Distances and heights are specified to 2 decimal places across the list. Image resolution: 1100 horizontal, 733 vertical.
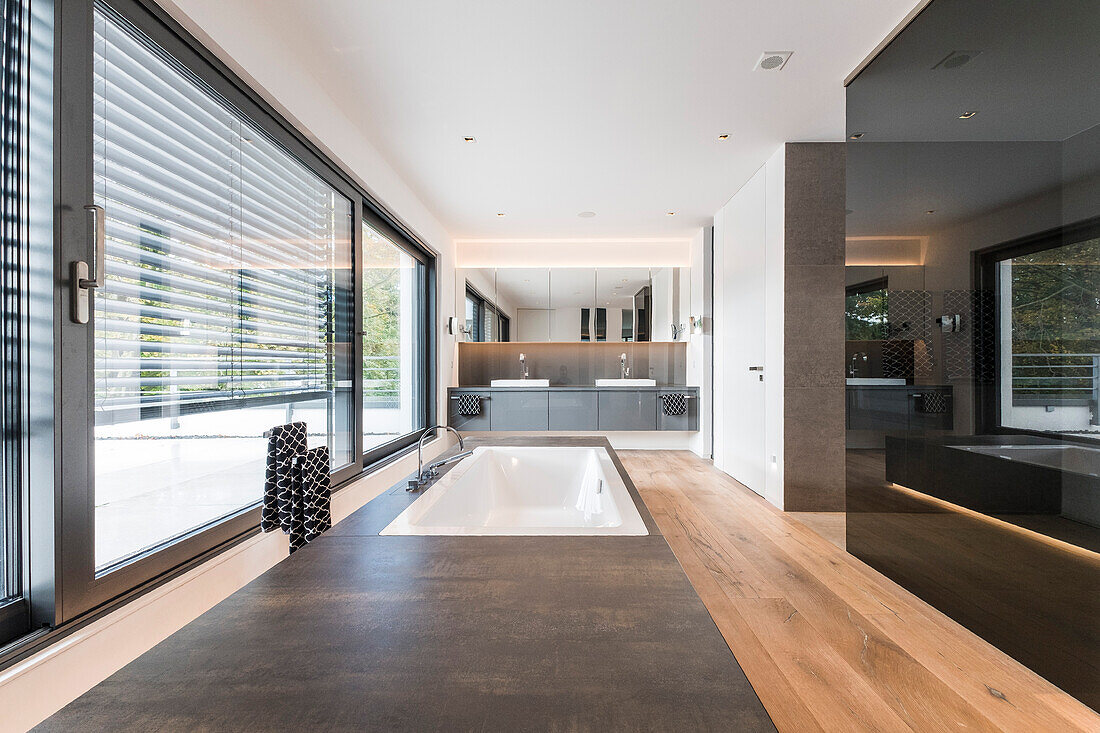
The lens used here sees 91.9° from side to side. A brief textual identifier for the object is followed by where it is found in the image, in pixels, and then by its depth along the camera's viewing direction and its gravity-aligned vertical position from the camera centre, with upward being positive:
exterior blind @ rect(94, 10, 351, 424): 1.62 +0.46
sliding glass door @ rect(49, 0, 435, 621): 1.43 +0.26
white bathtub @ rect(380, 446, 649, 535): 2.17 -0.67
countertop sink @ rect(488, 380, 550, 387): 6.29 -0.20
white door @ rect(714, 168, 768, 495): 4.09 +0.24
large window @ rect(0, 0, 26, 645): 1.30 +0.15
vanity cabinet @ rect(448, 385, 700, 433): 6.03 -0.49
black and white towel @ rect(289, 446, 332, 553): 2.06 -0.52
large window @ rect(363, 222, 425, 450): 3.78 +0.21
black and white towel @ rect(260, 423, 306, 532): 2.02 -0.44
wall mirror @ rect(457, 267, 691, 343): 6.37 +0.75
